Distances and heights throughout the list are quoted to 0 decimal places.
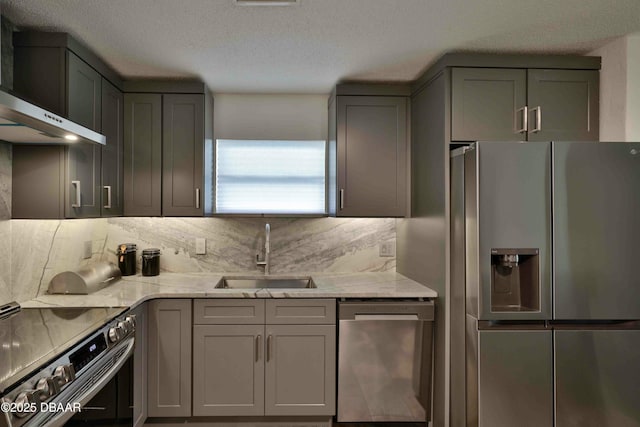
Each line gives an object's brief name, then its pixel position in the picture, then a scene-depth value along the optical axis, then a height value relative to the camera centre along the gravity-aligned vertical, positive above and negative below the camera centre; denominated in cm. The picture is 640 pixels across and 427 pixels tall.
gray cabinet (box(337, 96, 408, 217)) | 269 +41
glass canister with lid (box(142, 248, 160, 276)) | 276 -35
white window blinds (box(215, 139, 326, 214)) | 293 +29
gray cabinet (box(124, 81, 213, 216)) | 263 +47
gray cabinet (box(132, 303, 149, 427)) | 210 -89
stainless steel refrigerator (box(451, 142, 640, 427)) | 187 -32
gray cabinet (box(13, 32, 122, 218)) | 193 +61
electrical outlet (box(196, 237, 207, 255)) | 296 -25
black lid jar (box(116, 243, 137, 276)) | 276 -33
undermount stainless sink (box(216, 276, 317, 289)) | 290 -53
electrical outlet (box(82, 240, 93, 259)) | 256 -24
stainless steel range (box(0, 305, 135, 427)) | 115 -52
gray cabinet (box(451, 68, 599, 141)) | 219 +64
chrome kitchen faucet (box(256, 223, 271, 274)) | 286 -28
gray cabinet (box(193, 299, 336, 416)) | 229 -88
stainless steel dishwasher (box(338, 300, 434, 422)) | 230 -88
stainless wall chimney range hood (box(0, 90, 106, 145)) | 126 +36
